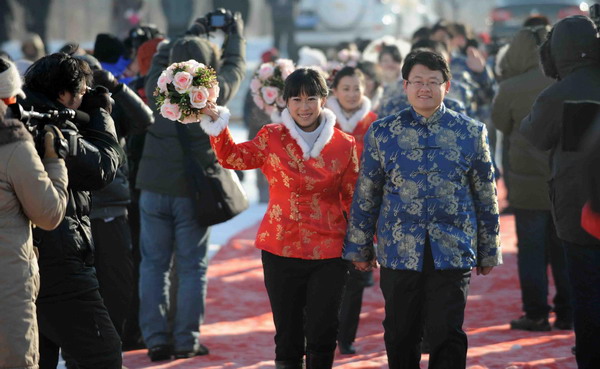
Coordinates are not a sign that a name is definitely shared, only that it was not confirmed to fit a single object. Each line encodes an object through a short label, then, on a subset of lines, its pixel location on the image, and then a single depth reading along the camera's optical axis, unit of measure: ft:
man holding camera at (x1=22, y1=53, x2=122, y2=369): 34.58
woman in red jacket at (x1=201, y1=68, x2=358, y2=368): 40.57
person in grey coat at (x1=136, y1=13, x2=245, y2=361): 49.29
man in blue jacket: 37.88
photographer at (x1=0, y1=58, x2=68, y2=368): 31.04
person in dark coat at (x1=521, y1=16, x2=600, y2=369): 40.09
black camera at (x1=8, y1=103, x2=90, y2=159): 32.17
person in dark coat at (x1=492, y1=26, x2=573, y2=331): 54.03
